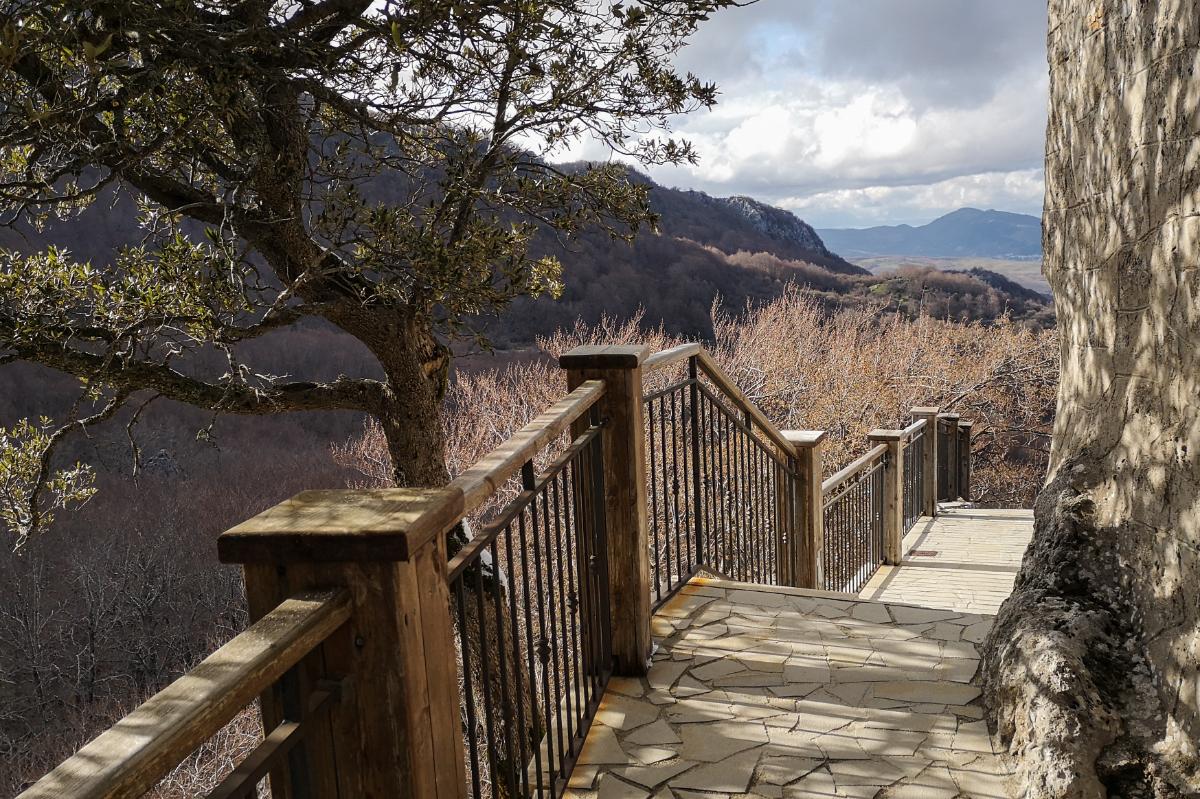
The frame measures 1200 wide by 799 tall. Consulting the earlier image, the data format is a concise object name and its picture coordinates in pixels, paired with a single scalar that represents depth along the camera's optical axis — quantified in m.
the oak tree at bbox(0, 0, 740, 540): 3.87
